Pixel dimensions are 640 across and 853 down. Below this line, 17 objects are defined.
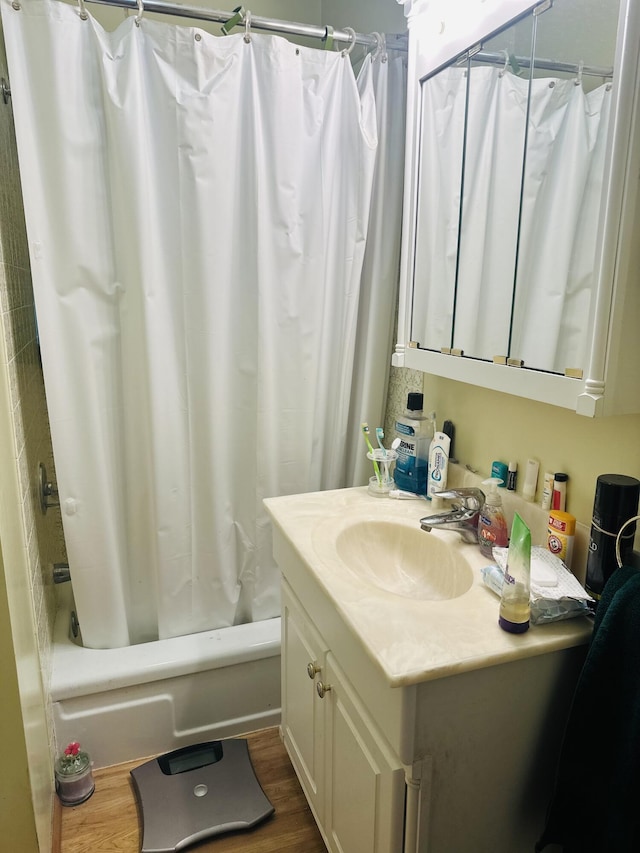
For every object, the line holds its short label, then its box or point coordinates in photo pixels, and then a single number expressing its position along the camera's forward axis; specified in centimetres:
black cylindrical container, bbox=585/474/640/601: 91
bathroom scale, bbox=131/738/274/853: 143
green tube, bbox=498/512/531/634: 89
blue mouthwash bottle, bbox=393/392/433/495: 151
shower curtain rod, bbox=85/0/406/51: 140
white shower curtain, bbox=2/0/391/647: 142
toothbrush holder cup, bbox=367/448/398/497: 152
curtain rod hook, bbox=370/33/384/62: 159
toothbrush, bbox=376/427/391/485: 154
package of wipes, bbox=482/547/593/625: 94
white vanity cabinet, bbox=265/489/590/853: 88
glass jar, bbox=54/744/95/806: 152
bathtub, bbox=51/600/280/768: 159
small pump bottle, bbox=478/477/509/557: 116
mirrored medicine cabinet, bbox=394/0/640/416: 90
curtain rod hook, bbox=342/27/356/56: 156
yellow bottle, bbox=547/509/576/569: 105
